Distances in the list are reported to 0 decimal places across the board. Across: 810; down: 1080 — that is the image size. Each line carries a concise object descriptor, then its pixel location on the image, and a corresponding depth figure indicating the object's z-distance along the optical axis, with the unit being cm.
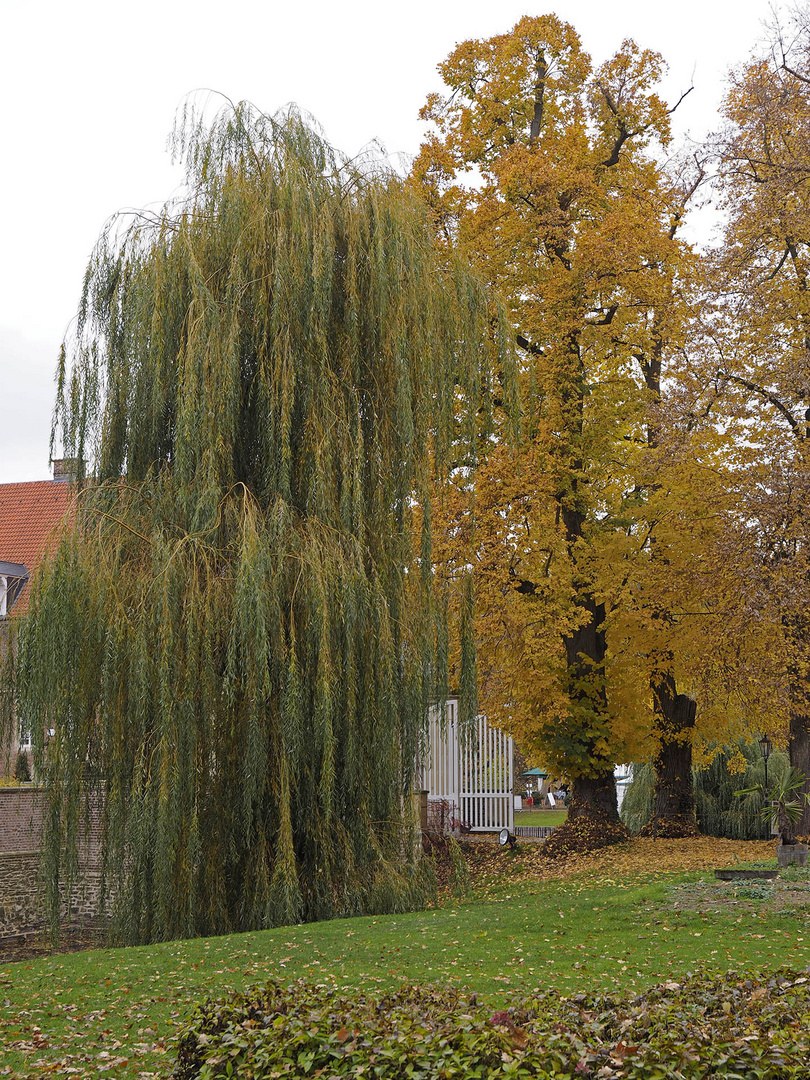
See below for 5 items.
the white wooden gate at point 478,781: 2281
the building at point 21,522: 2775
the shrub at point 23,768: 2203
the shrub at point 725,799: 2225
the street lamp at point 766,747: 2120
